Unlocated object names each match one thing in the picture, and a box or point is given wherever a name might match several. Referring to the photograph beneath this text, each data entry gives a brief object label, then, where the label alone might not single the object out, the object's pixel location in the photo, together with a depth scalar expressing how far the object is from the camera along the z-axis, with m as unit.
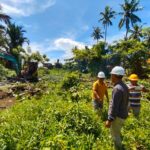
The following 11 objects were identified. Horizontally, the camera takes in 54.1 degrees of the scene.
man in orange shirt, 4.62
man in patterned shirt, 4.57
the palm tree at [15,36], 22.48
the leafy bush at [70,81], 8.20
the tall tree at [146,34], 19.41
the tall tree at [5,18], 10.60
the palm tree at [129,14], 23.36
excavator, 12.55
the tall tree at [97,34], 32.40
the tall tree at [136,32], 21.88
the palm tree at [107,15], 28.11
